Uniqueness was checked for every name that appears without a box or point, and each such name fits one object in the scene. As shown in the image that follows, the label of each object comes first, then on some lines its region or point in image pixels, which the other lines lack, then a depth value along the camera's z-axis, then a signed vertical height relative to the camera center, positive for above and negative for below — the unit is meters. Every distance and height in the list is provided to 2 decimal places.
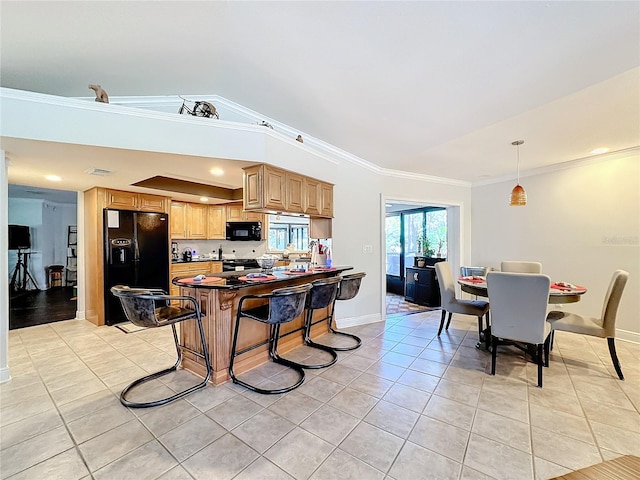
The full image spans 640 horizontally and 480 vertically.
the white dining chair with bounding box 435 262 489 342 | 3.47 -0.84
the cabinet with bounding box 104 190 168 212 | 4.34 +0.67
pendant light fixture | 3.53 +0.53
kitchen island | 2.55 -0.77
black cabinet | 5.76 -1.04
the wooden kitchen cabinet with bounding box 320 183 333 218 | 3.82 +0.56
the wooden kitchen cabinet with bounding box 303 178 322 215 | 3.53 +0.56
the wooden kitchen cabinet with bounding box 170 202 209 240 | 5.43 +0.42
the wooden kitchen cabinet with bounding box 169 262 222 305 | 5.08 -0.54
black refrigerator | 4.26 -0.17
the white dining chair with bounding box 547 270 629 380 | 2.63 -0.85
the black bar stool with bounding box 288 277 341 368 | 2.91 -0.61
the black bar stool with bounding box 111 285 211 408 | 2.15 -0.63
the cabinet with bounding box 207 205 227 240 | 5.89 +0.39
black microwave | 5.82 +0.20
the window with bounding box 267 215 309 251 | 6.19 +0.15
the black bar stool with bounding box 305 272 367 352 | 3.33 -0.60
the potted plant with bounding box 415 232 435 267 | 6.16 -0.27
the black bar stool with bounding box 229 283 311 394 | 2.38 -0.65
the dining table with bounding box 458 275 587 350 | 2.79 -0.59
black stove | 5.68 -0.48
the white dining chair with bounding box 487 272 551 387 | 2.50 -0.66
